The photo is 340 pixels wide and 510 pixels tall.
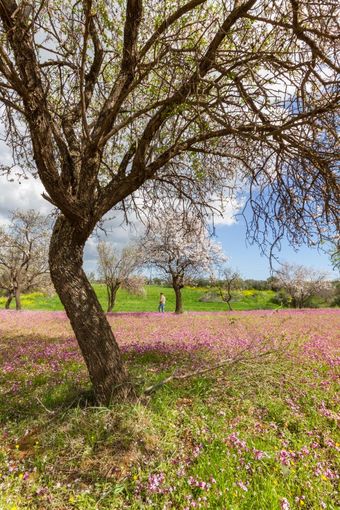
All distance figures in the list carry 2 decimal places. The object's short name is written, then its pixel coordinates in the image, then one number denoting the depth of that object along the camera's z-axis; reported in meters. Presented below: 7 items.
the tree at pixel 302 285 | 50.62
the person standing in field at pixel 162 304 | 34.66
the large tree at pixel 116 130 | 3.90
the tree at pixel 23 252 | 31.34
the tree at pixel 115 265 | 31.70
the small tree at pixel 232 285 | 41.16
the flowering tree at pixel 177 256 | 27.55
